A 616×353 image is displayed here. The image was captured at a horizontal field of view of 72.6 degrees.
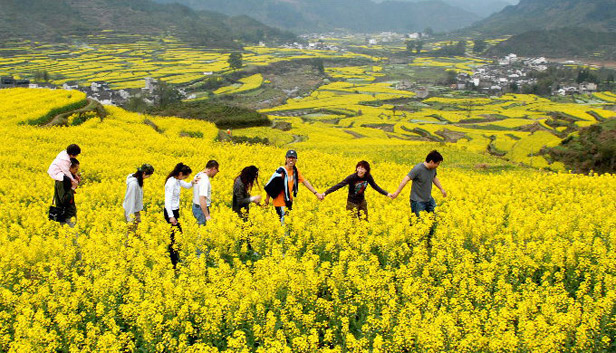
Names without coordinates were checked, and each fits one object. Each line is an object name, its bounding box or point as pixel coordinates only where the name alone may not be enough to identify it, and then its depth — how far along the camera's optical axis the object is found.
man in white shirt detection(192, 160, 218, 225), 8.54
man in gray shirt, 9.52
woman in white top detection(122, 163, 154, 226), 8.62
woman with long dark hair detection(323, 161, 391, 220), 9.22
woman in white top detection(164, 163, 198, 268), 8.45
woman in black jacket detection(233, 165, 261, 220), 8.81
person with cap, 9.20
